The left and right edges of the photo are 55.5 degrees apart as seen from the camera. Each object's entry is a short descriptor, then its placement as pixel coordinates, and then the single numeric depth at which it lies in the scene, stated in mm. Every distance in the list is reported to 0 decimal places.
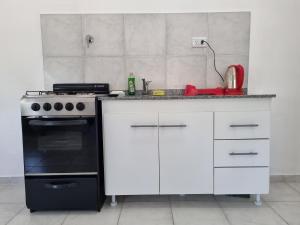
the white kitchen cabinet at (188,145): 2066
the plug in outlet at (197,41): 2566
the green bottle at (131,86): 2496
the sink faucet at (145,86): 2515
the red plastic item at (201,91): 2440
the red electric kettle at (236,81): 2393
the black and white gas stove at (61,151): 1996
